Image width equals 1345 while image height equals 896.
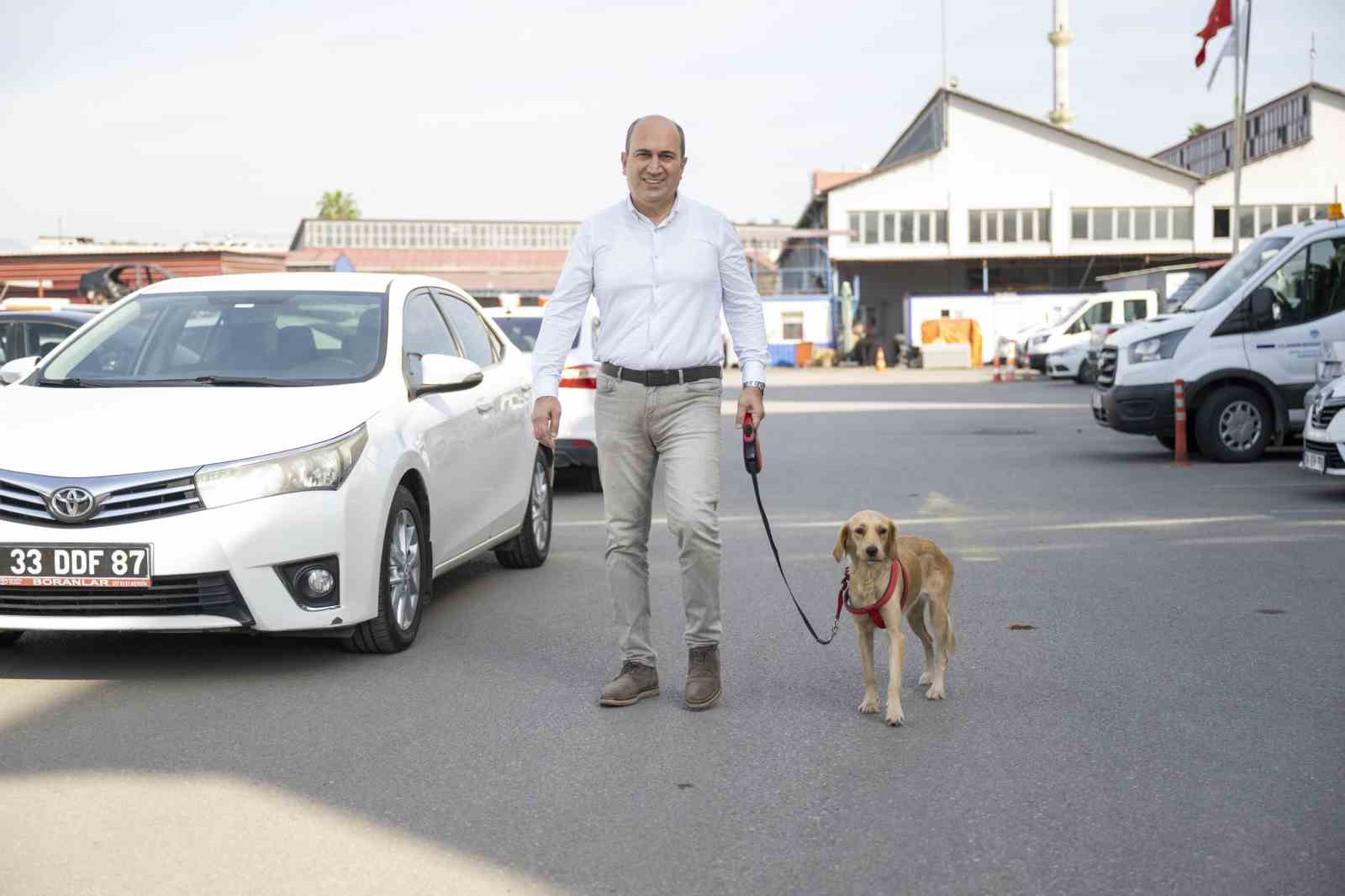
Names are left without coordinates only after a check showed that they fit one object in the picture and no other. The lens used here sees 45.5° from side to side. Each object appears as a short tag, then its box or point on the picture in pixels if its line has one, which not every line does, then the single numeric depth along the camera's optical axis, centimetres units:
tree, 11300
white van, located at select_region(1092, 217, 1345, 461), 1574
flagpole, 3491
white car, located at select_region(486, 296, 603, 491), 1323
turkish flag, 3541
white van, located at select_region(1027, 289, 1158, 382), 3806
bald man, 572
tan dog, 544
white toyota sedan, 590
